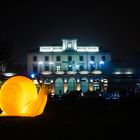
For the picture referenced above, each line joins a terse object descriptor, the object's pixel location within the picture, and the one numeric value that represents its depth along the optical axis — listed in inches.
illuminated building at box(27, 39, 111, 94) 2150.1
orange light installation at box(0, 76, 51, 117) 456.5
